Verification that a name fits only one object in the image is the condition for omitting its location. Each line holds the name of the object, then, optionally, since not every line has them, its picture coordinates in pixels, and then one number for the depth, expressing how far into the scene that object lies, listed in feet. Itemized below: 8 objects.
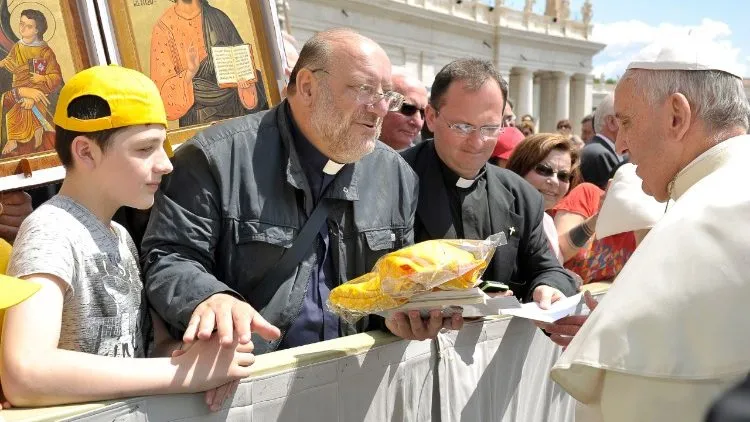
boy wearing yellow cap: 5.95
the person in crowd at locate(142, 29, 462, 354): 8.24
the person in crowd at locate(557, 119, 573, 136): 46.11
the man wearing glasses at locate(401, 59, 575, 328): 10.64
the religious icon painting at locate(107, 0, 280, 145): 9.55
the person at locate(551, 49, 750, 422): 5.88
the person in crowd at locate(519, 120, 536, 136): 36.86
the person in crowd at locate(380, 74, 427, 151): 15.35
